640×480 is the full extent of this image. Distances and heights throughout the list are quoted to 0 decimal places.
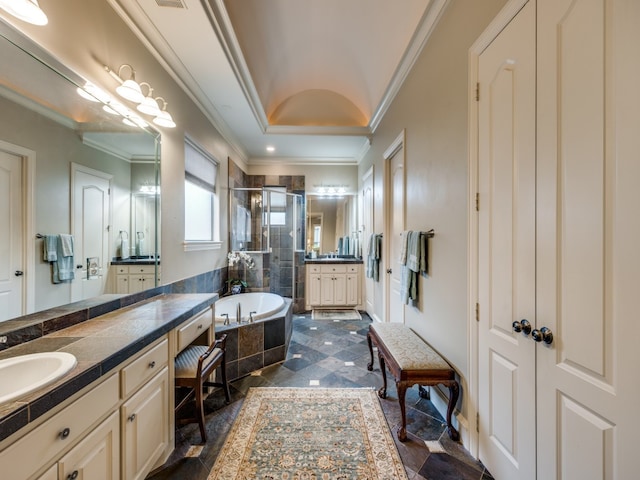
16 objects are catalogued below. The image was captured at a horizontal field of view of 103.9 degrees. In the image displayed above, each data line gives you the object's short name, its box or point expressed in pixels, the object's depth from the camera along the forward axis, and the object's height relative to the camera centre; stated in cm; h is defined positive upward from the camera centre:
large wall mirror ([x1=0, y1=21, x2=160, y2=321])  107 +29
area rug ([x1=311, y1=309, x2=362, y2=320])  409 -129
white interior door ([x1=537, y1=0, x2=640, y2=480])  78 +1
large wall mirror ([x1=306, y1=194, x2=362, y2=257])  477 +27
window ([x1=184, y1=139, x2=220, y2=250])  261 +46
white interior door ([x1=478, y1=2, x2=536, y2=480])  113 -4
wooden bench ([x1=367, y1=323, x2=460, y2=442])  160 -84
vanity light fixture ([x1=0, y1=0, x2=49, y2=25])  103 +96
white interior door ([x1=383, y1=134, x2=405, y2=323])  267 +15
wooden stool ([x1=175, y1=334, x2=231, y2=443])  158 -85
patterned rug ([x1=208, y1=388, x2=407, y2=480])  140 -130
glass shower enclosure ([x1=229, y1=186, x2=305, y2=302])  398 +7
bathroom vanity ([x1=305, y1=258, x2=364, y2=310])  446 -77
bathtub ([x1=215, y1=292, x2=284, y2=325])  323 -89
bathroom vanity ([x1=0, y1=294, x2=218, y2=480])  71 -60
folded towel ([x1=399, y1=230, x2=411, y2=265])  226 -7
